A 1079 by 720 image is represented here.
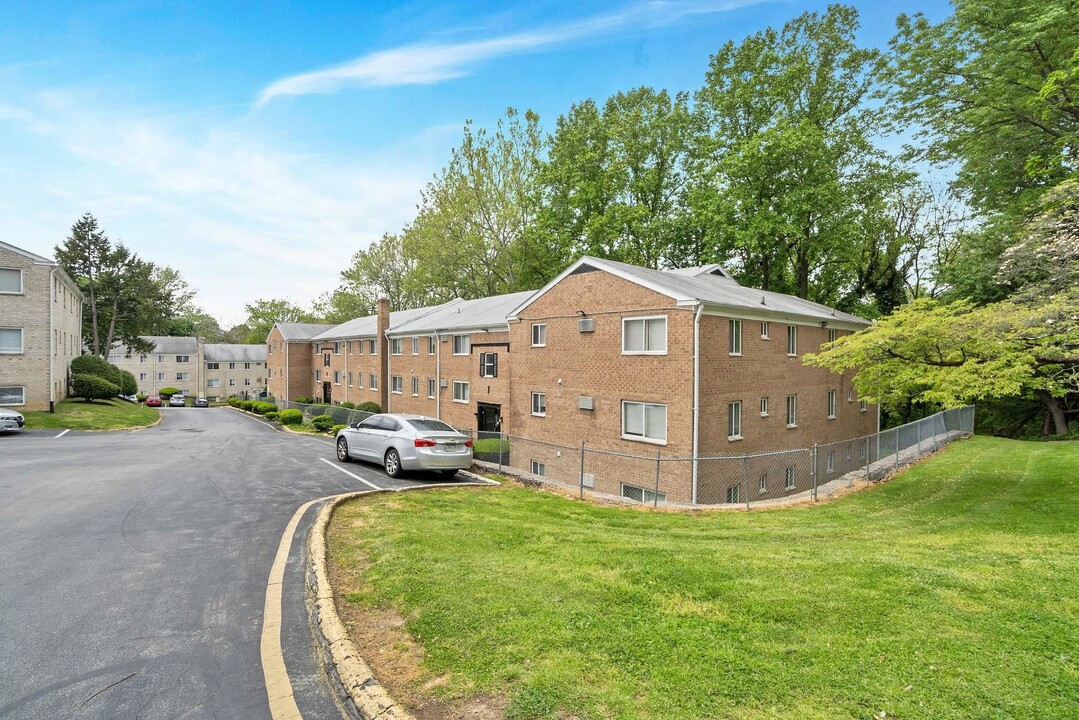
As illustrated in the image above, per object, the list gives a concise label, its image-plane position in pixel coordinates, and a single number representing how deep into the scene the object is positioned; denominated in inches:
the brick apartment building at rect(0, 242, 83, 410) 968.3
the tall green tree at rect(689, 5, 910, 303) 1086.4
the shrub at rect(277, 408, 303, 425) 1267.2
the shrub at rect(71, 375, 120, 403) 1179.9
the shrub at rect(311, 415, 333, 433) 1116.5
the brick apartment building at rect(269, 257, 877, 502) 588.4
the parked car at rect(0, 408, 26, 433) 775.7
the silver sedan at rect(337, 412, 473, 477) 490.0
